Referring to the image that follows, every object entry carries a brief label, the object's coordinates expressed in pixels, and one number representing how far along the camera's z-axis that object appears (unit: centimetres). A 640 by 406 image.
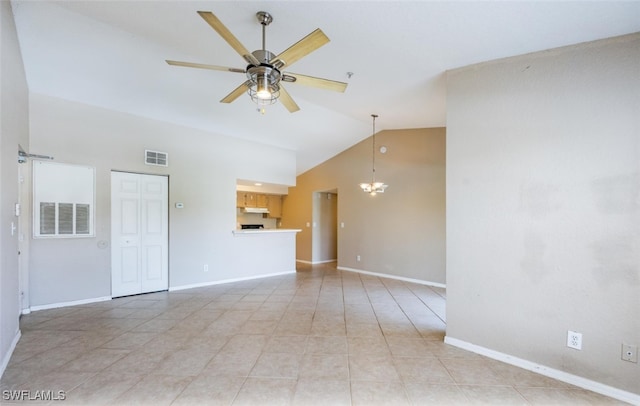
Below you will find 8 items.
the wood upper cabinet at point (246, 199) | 807
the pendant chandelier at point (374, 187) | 552
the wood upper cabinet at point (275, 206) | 881
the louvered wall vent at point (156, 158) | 486
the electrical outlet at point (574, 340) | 238
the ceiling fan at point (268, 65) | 195
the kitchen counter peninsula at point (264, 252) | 604
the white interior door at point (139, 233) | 464
